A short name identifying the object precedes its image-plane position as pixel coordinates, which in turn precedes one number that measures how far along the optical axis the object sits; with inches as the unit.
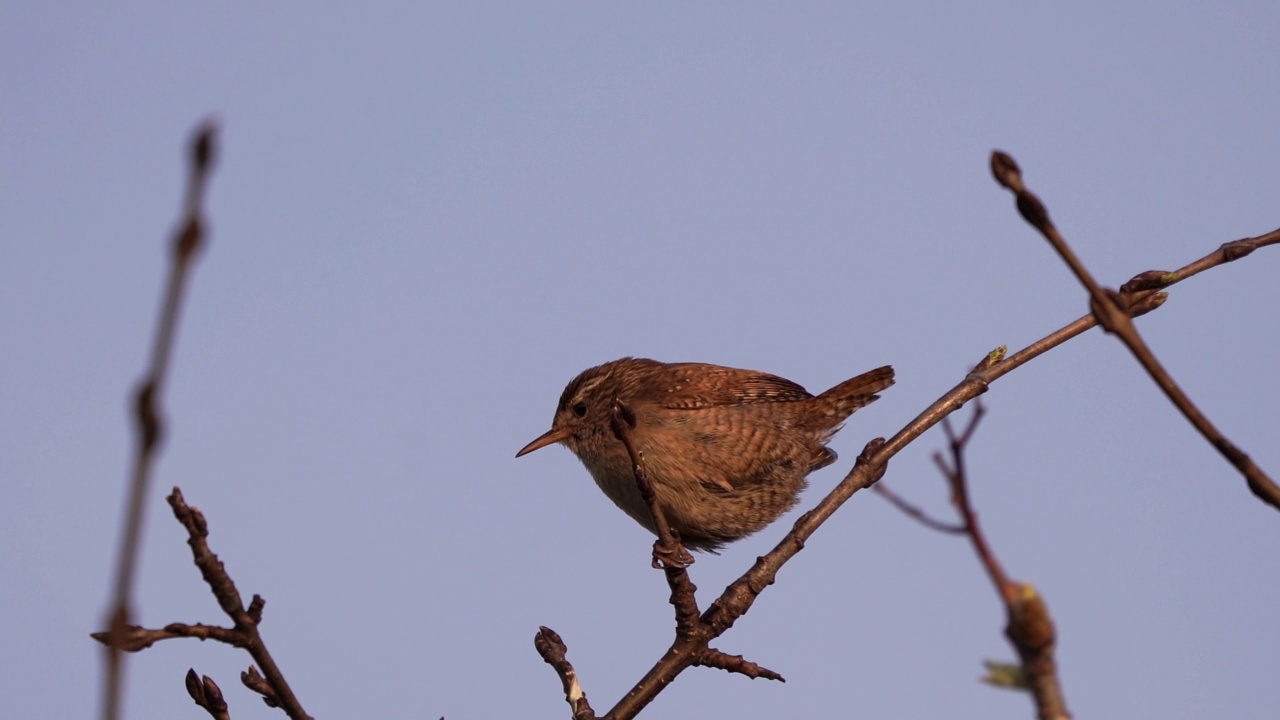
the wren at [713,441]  208.0
